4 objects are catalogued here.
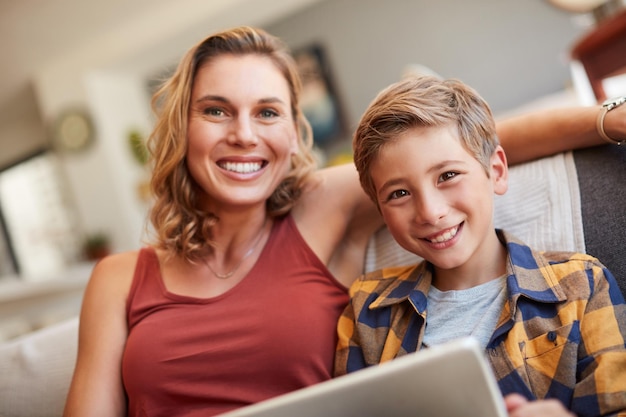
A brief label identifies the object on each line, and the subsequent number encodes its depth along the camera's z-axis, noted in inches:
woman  46.2
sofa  40.3
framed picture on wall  255.1
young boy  33.1
